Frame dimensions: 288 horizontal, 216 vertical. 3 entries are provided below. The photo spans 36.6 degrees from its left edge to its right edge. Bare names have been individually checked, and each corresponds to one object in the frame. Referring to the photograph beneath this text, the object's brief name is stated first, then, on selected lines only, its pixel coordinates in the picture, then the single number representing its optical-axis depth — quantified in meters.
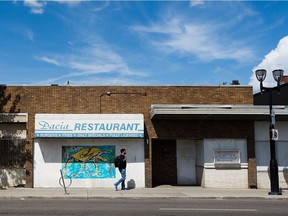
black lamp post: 18.00
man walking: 19.08
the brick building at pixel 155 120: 20.44
